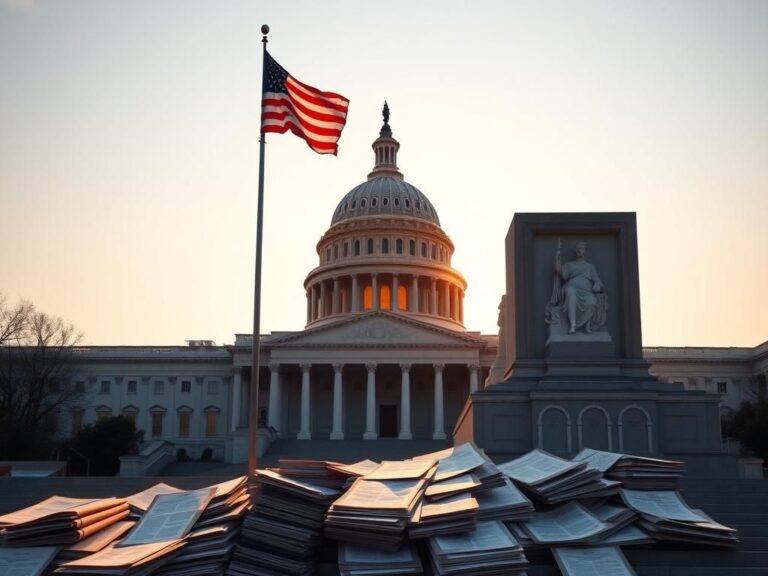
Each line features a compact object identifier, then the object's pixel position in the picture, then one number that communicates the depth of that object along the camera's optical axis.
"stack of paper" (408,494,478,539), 10.61
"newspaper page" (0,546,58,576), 10.67
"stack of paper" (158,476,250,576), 10.65
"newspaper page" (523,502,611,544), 11.25
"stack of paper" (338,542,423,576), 10.22
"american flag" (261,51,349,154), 21.16
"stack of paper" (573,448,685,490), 13.17
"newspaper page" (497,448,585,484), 12.55
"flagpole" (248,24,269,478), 17.77
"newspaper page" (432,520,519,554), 10.31
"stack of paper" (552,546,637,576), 10.66
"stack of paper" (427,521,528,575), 10.04
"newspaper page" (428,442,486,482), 12.37
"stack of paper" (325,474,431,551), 10.46
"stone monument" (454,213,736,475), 24.61
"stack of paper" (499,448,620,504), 12.23
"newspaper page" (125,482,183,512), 13.21
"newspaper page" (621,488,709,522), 12.20
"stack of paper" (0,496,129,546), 11.20
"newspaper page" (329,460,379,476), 12.72
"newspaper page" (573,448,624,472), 13.45
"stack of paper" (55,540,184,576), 9.80
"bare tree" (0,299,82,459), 62.50
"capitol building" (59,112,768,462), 78.25
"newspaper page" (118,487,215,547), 11.11
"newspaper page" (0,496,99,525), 11.62
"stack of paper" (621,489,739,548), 11.86
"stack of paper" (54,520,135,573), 11.12
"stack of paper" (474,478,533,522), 11.41
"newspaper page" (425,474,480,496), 11.55
